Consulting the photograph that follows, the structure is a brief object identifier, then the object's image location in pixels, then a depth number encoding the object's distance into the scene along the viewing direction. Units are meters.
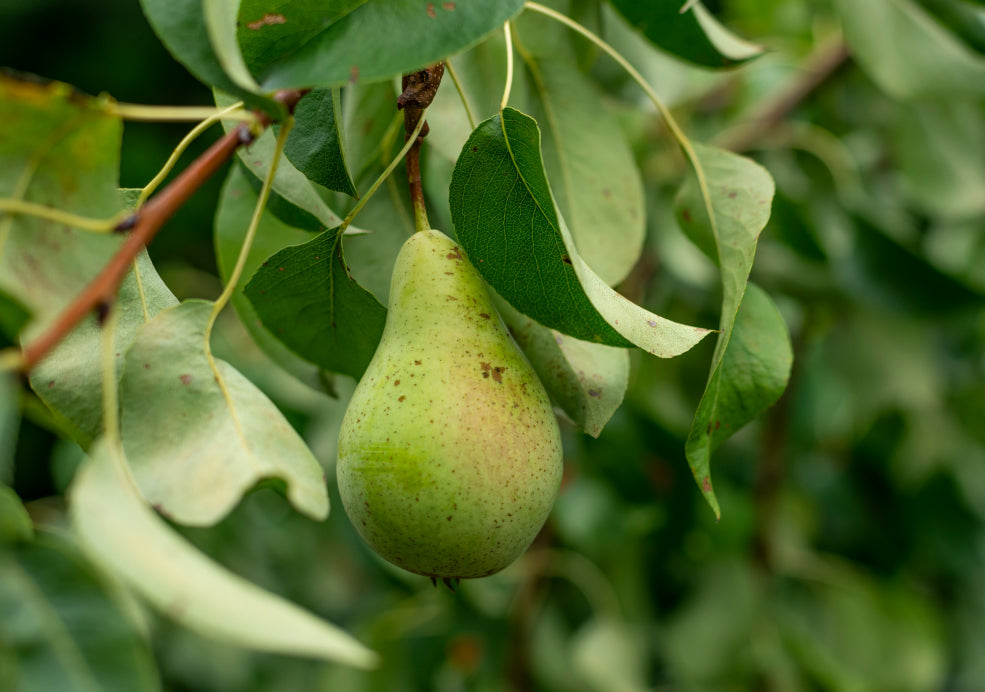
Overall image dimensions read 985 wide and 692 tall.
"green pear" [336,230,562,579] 0.43
